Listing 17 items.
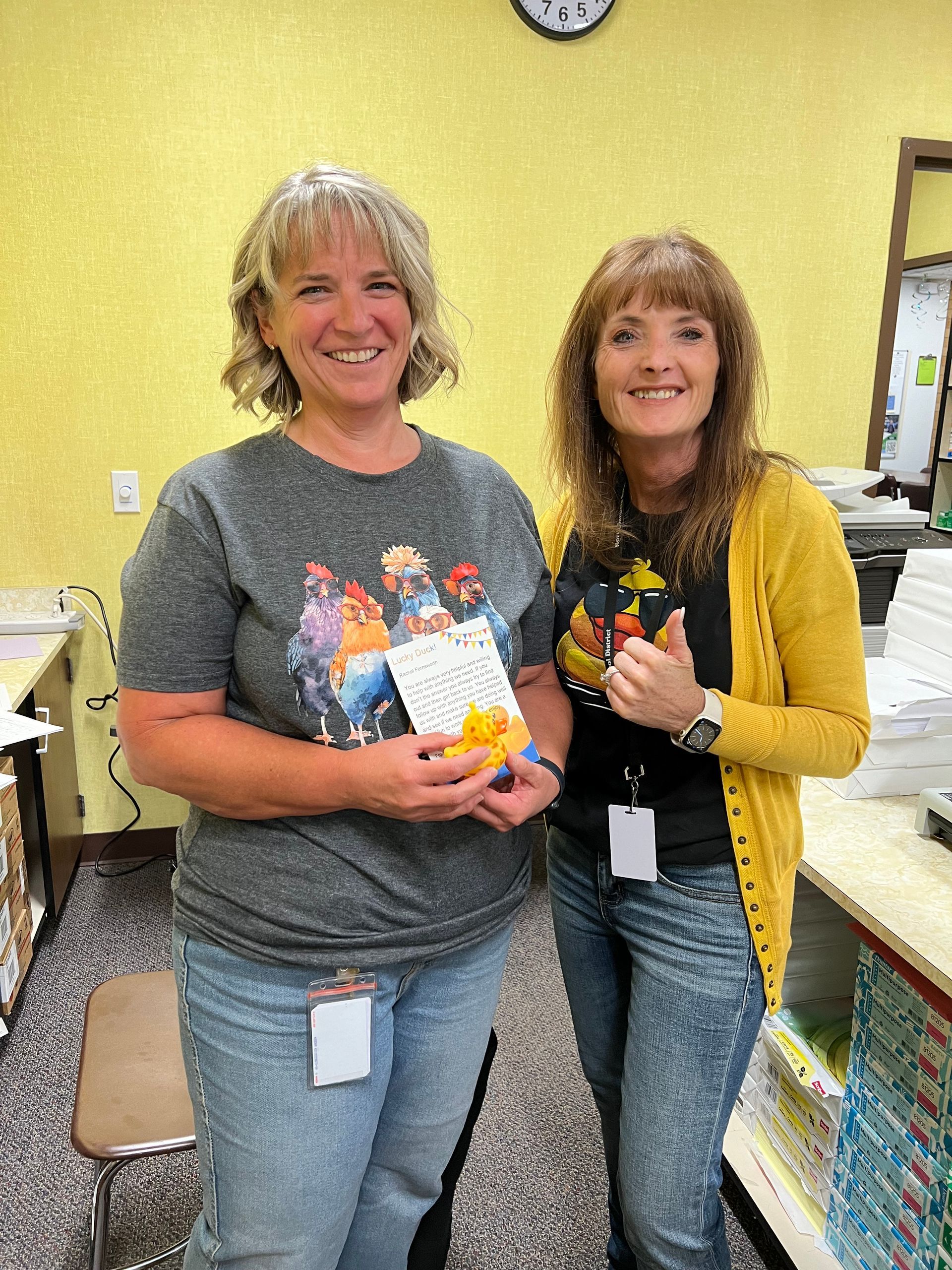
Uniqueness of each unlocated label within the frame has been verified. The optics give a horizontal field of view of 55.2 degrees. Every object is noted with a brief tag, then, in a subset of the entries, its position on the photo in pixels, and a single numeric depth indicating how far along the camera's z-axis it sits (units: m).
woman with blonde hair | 0.91
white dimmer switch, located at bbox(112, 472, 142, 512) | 2.87
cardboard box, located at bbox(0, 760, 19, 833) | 2.11
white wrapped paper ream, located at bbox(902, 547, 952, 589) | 1.79
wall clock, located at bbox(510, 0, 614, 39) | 2.81
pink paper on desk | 2.54
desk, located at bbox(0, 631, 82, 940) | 2.40
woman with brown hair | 1.11
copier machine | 2.46
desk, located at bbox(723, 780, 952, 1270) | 1.24
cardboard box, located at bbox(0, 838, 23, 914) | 2.13
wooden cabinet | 2.58
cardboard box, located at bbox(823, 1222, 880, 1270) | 1.44
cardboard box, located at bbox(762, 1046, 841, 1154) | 1.50
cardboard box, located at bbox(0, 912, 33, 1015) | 2.10
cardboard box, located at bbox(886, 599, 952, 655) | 1.80
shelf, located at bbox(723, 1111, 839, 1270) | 1.50
